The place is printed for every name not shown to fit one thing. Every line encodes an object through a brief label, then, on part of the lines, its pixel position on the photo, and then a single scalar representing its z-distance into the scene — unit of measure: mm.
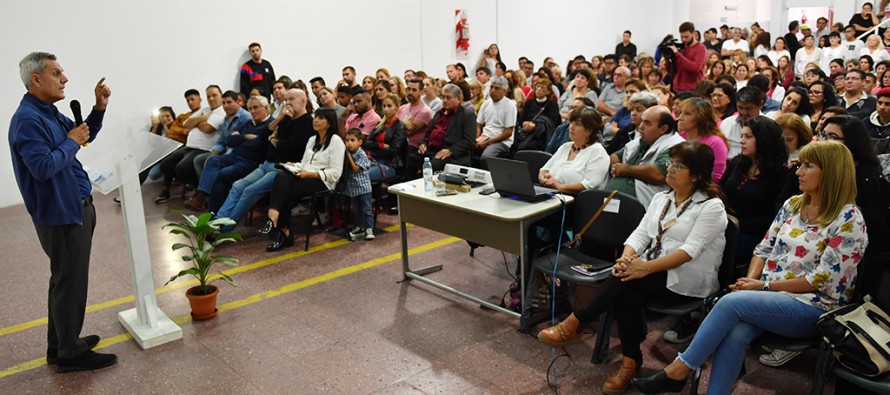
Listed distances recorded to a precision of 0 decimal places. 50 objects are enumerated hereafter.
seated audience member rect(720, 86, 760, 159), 4621
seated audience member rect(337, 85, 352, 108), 7704
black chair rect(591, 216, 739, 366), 3127
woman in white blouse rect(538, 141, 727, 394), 3168
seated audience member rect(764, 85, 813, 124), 4992
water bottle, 4506
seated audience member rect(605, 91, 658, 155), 4727
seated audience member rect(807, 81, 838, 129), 5328
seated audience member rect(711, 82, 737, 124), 5426
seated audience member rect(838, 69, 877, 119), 5711
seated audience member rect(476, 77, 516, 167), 6645
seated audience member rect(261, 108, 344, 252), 5484
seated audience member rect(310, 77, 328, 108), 8734
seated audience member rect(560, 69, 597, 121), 7627
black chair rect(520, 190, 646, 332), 3605
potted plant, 3995
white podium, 3592
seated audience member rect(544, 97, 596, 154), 6059
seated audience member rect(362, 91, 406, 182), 6301
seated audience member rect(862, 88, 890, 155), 4523
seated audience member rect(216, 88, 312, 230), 5742
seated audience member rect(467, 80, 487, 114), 8023
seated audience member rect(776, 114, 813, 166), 3889
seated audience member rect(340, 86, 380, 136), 6629
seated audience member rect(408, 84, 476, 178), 6316
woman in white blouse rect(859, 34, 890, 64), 9828
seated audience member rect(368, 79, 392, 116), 7418
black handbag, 2465
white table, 3744
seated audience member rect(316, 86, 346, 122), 7410
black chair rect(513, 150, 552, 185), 4794
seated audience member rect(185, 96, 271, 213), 6250
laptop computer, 3906
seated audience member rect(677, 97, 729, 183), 4129
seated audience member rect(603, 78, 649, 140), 5996
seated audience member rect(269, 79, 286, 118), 7658
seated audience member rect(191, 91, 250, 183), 6695
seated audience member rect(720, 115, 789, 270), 3596
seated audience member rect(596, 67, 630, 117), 7546
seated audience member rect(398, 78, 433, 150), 6812
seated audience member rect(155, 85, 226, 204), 7156
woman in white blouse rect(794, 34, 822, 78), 11367
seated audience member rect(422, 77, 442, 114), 7744
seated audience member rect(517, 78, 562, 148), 6797
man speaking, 3195
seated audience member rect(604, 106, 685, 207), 4047
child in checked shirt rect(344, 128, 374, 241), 5617
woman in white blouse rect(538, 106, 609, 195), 4238
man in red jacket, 7727
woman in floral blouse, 2789
